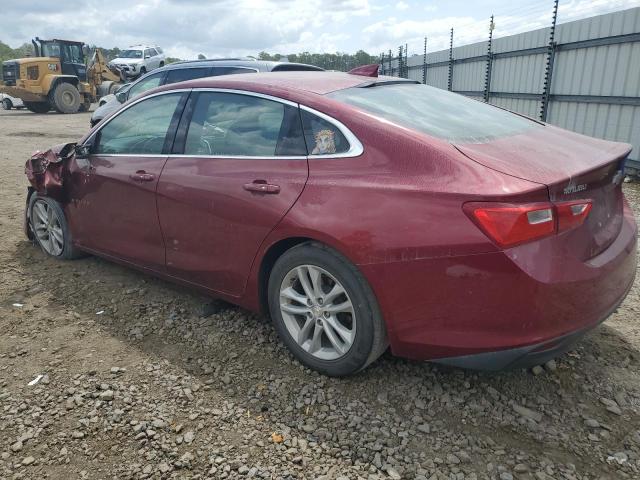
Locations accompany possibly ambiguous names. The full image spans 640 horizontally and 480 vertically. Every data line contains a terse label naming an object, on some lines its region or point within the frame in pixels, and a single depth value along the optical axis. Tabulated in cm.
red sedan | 224
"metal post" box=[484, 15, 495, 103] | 1259
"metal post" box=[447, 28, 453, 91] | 1547
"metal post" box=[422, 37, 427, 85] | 1819
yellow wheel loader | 2184
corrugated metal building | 788
